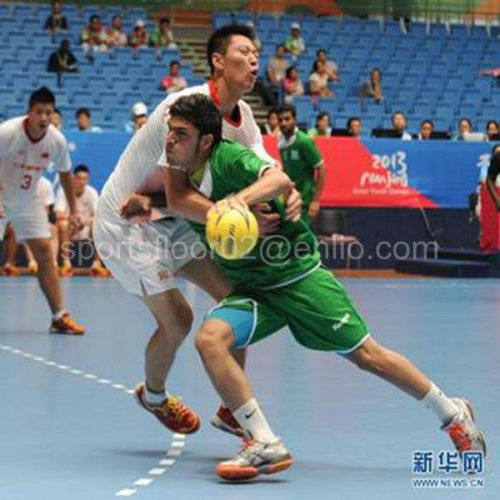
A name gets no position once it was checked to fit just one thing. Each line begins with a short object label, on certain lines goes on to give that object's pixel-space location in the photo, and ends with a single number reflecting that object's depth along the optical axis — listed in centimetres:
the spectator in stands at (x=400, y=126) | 2184
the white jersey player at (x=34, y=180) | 1164
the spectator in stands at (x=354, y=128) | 2114
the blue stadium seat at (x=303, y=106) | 2439
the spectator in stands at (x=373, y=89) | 2606
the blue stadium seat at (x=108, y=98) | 2345
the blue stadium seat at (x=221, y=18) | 2794
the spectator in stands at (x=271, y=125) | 1993
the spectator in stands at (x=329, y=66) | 2611
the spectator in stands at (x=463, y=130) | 2255
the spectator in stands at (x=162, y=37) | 2644
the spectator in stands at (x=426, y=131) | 2181
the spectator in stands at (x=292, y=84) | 2509
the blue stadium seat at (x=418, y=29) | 2915
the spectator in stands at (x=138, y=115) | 1872
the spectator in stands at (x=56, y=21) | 2553
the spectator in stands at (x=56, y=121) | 1869
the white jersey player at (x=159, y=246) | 647
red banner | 2025
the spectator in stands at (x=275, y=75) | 2534
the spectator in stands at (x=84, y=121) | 1989
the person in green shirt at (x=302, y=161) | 1388
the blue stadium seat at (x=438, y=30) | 2936
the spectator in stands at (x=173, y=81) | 2394
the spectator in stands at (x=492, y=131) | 2220
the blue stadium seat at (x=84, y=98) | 2325
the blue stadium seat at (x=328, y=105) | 2494
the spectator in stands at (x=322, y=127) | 2089
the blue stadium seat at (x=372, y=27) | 2888
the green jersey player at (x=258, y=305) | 570
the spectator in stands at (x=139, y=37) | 2583
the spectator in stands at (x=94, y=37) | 2518
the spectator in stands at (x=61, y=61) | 2392
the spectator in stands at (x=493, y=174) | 1600
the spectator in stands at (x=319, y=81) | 2553
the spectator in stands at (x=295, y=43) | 2688
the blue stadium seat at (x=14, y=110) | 2202
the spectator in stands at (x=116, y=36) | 2556
